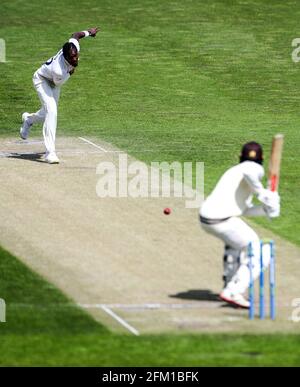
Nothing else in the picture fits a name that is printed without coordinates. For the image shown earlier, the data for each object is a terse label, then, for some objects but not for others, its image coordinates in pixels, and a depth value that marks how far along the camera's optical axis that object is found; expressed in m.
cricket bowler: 24.91
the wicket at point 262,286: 16.00
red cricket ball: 21.39
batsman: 16.47
